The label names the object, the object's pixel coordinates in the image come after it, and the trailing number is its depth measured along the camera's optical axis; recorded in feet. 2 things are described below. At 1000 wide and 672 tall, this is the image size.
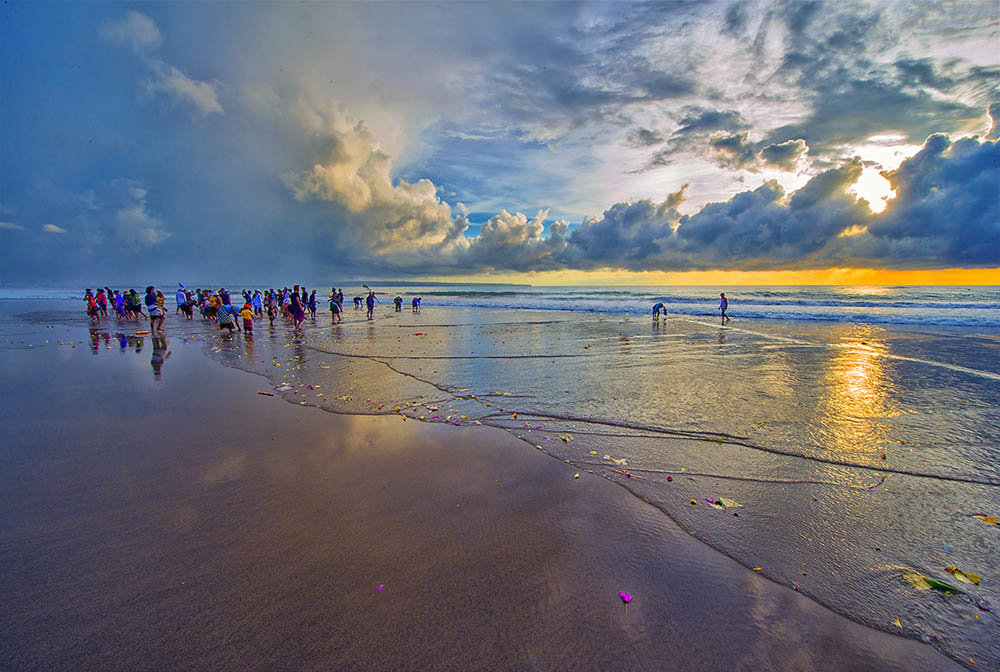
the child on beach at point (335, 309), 98.04
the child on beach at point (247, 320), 70.69
